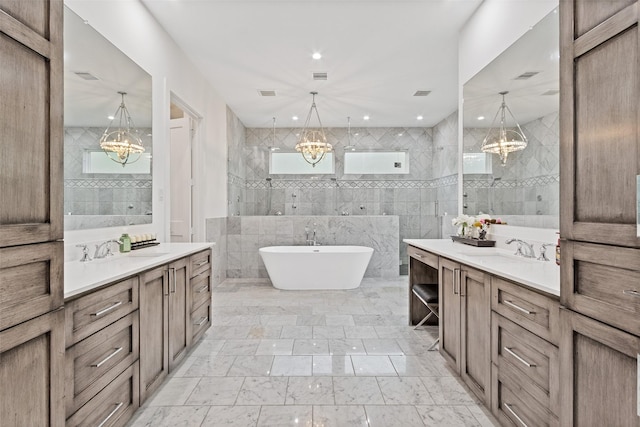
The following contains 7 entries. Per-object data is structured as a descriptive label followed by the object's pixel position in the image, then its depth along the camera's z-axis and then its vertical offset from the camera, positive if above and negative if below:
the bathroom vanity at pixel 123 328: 1.46 -0.62
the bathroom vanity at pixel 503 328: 1.46 -0.62
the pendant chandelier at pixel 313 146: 5.88 +1.09
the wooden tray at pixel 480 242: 2.81 -0.26
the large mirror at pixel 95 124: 2.16 +0.59
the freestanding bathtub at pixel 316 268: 5.05 -0.84
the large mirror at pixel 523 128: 2.23 +0.61
